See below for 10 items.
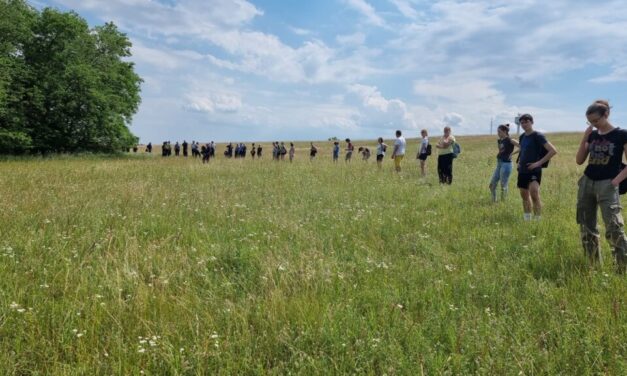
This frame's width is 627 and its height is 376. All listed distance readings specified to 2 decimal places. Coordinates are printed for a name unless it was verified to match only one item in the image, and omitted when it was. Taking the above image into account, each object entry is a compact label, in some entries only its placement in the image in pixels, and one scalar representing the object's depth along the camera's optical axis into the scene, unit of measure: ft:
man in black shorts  24.52
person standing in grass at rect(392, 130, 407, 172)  56.34
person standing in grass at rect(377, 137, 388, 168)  67.56
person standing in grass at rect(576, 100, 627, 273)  15.42
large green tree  89.10
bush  86.20
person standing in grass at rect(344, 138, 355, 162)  89.54
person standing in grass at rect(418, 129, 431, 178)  50.18
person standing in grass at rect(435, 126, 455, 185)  41.39
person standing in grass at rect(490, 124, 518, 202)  31.35
